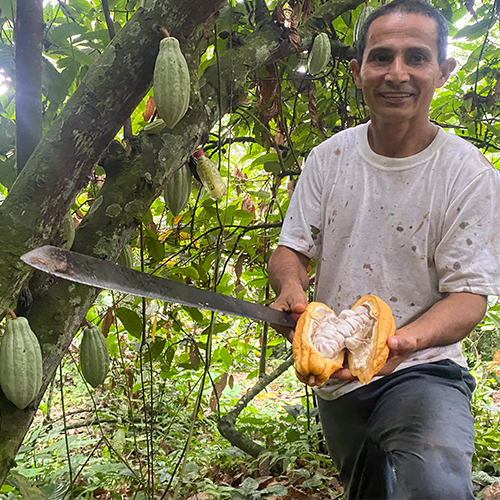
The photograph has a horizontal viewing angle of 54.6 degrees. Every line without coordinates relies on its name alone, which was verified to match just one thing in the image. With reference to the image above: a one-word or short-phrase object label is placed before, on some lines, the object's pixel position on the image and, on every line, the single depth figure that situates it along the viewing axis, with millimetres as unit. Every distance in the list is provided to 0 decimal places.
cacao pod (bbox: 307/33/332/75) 1928
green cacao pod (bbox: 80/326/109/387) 1411
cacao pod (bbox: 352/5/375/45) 2018
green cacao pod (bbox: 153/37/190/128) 1047
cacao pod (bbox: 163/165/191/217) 1577
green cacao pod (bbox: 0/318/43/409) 1033
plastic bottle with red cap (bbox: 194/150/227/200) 1564
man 1229
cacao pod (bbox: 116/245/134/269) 1608
